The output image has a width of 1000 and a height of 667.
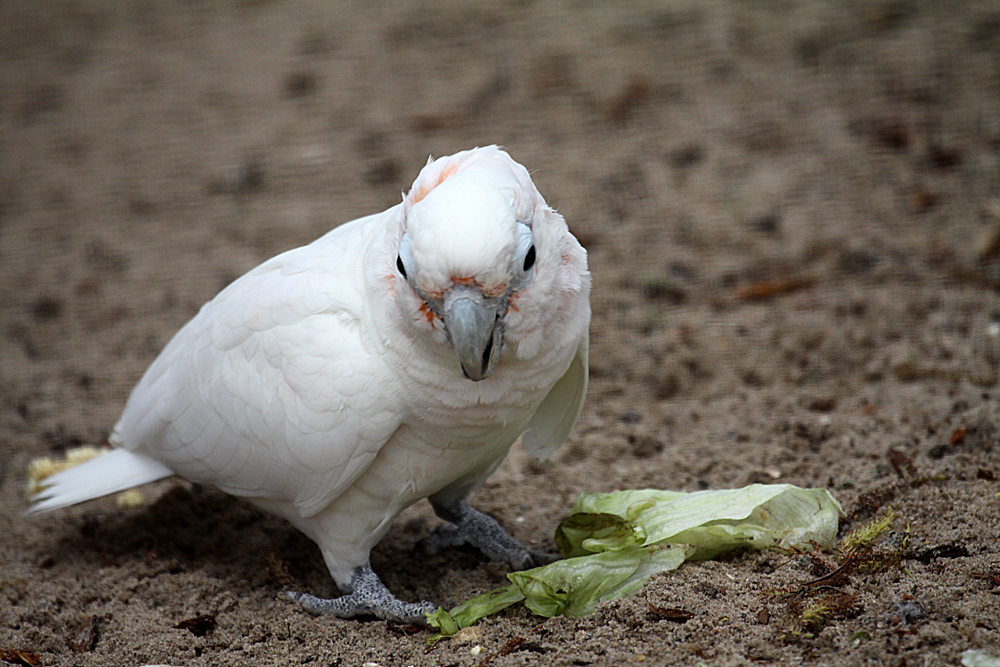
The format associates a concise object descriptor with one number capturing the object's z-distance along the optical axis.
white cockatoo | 4.97
